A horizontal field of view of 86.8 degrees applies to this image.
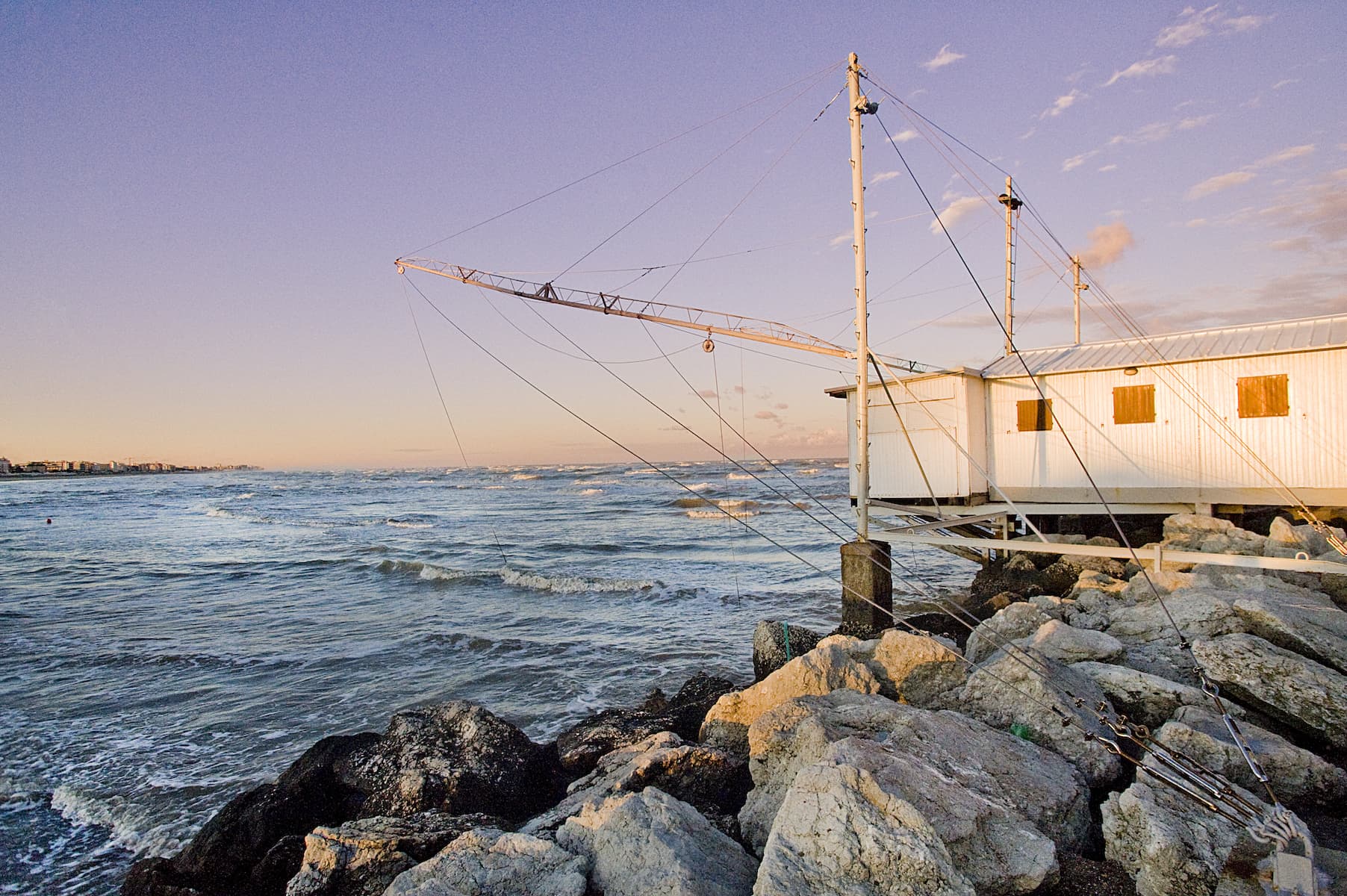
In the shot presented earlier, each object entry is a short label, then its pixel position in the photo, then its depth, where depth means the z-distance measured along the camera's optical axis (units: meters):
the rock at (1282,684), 6.34
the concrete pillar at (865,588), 12.28
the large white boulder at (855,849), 3.73
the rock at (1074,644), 7.91
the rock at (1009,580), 15.73
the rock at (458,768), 6.95
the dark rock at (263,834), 6.27
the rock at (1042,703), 5.78
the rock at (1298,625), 7.21
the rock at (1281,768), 5.40
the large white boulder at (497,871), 4.29
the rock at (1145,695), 6.59
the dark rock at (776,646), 11.11
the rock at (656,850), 4.09
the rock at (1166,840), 4.11
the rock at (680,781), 6.01
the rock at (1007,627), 9.01
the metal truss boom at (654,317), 13.35
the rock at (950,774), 4.27
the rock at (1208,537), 12.96
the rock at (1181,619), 8.24
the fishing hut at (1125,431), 14.58
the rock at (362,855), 5.18
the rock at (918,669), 7.47
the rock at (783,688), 7.26
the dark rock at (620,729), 7.97
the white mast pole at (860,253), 11.72
